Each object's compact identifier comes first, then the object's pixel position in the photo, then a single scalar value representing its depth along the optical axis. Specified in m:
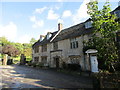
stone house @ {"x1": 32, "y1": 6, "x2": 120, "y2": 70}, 16.20
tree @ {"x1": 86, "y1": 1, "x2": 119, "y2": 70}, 6.25
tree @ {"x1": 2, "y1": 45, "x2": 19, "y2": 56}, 48.73
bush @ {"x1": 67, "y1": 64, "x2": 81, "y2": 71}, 15.90
